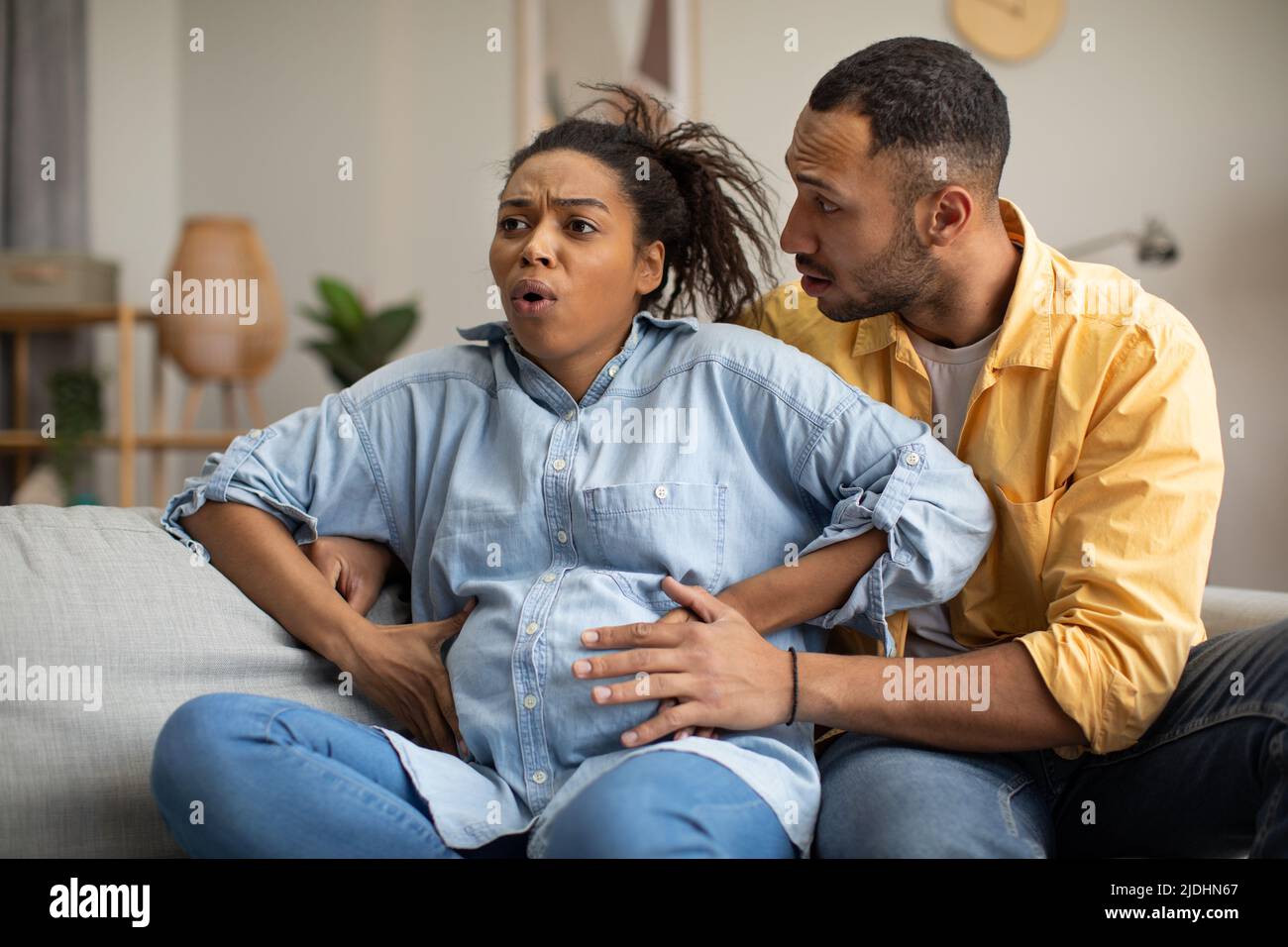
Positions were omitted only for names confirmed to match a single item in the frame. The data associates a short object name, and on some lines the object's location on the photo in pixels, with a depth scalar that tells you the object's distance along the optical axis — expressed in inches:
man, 47.1
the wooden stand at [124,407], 145.3
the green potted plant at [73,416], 147.9
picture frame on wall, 145.8
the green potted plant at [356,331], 145.3
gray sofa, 46.3
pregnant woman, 43.3
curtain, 154.2
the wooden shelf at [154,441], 144.0
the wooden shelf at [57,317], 145.3
